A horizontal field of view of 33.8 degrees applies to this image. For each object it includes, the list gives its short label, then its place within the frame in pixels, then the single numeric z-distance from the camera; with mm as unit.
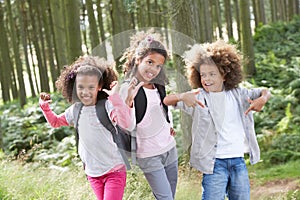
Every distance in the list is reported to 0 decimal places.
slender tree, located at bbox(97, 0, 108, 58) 16712
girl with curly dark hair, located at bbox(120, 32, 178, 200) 3721
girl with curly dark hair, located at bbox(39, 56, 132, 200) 4023
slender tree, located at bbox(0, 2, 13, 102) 19547
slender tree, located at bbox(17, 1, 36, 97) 19869
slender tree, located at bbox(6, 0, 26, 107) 18234
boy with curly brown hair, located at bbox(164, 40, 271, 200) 4078
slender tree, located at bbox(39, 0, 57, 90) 19291
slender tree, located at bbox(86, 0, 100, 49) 11586
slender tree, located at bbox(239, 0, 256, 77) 15515
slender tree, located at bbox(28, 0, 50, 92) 21188
